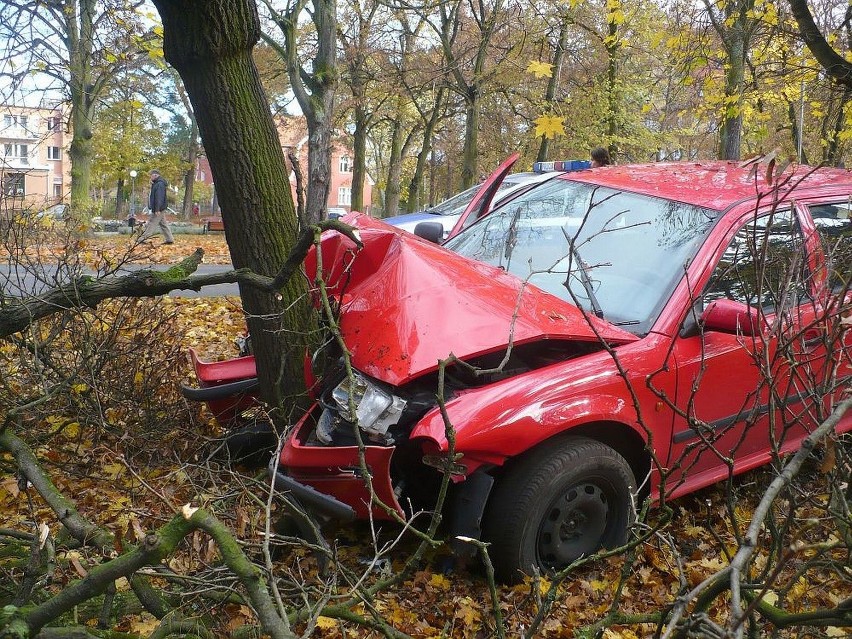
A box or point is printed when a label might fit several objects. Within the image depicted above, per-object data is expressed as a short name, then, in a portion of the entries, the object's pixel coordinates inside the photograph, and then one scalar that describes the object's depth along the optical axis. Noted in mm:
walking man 17938
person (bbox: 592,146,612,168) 7471
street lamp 49319
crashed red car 3049
